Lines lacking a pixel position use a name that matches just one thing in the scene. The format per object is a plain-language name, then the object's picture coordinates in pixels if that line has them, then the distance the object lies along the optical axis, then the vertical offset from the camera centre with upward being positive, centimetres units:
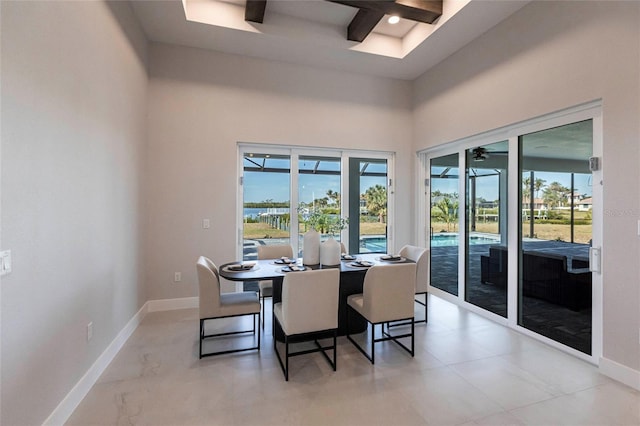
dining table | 277 -57
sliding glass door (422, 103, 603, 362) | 269 -17
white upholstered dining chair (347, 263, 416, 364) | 255 -74
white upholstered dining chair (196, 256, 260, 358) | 257 -85
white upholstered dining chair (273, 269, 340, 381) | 230 -73
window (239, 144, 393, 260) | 434 +27
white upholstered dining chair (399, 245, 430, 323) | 351 -71
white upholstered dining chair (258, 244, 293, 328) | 373 -52
